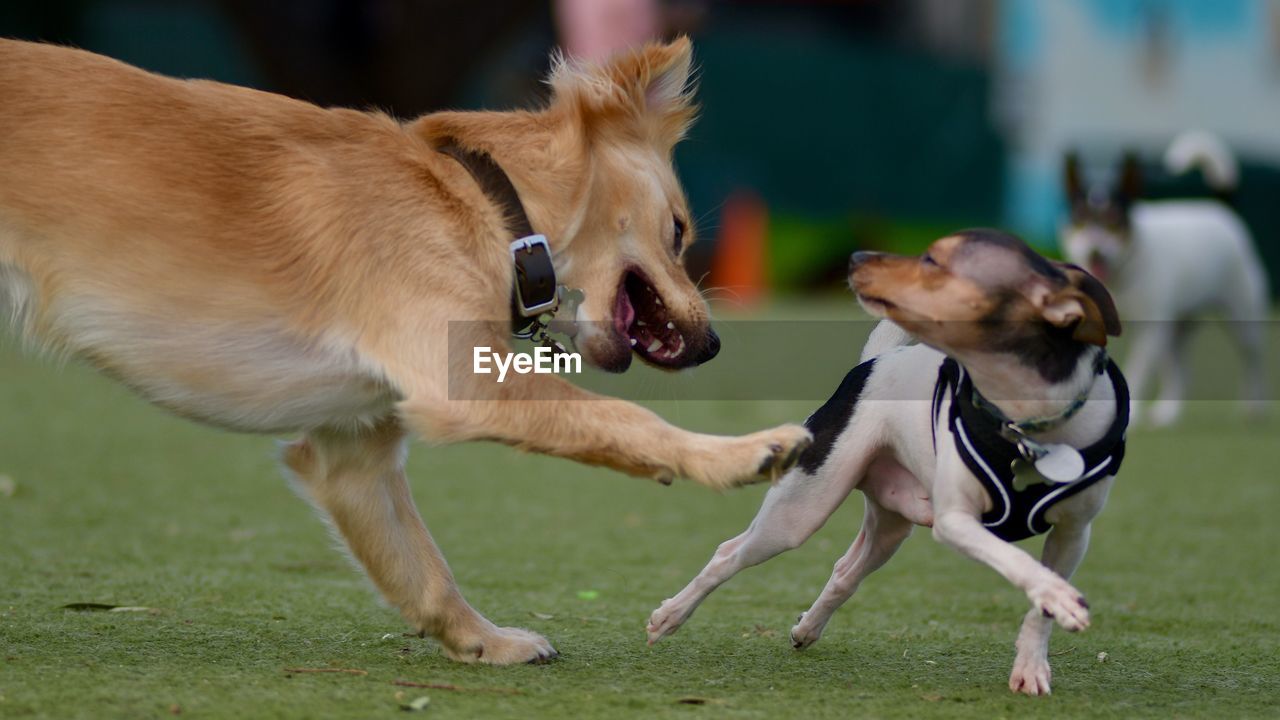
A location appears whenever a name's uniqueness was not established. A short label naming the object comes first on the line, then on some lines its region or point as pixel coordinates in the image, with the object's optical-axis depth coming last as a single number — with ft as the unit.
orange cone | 102.22
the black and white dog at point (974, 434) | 19.89
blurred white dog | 53.88
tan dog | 19.63
